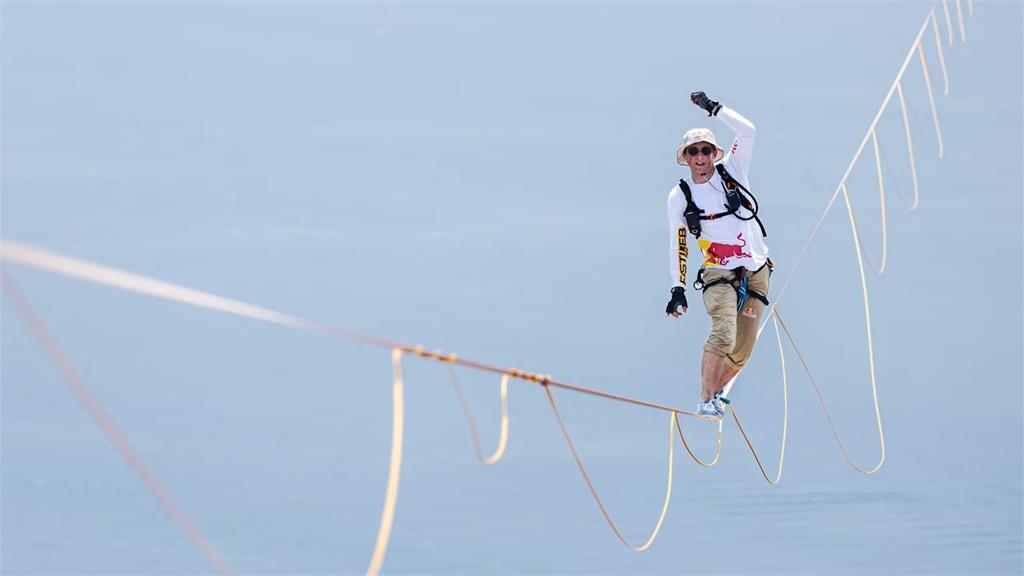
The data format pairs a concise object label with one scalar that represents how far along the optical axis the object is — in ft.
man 79.56
